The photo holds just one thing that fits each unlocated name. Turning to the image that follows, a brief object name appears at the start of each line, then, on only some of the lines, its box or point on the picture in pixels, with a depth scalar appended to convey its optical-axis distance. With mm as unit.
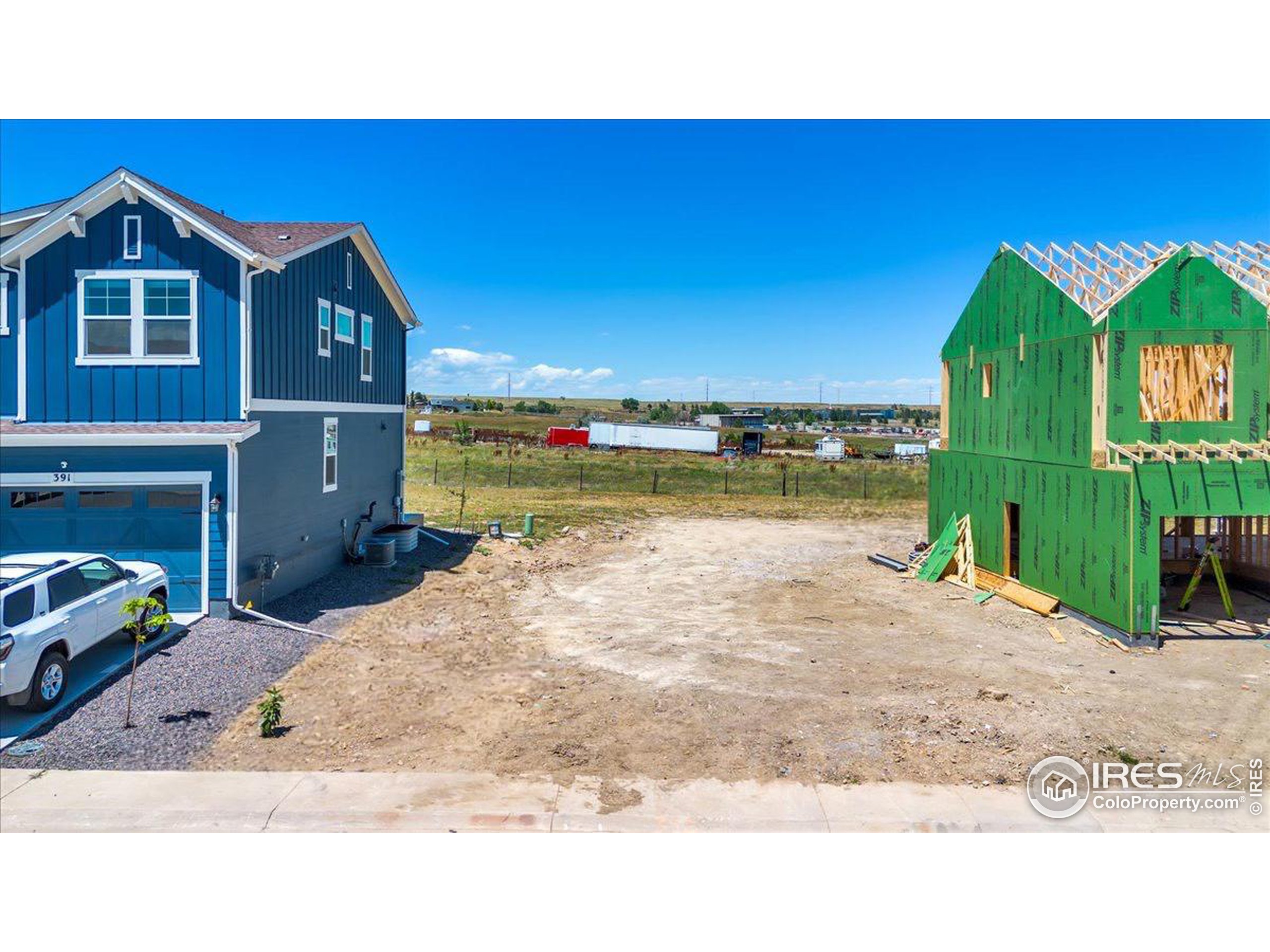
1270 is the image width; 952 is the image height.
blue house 11469
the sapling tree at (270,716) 8656
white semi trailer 62188
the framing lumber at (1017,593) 15281
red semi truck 62156
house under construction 13328
